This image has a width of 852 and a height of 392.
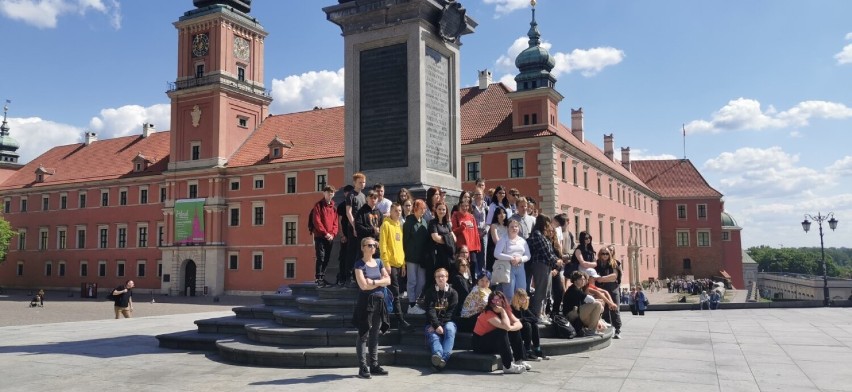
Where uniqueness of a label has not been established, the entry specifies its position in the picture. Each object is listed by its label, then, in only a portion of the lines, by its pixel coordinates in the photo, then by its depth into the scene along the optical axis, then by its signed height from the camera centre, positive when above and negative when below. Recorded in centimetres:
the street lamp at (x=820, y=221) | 3027 +89
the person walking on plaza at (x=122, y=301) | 2006 -166
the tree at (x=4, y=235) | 5094 +117
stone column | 1188 +297
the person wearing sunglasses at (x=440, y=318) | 813 -97
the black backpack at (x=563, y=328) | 975 -129
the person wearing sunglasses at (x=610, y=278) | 1173 -65
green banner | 4647 +194
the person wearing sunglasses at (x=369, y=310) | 784 -80
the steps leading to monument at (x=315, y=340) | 847 -141
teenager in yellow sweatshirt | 902 +3
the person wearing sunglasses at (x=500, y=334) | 796 -116
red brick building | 3825 +473
